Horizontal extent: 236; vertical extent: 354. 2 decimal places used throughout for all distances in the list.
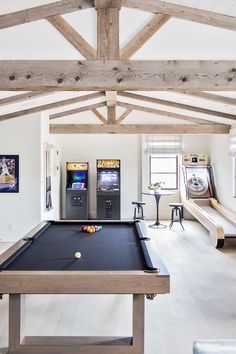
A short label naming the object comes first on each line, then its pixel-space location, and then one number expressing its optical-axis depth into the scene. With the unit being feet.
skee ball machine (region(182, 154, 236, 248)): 26.19
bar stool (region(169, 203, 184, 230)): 28.38
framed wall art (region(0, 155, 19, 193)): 22.88
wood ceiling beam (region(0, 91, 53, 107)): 18.09
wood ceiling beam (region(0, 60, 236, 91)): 11.48
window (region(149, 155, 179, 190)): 33.53
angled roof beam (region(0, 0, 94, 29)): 10.99
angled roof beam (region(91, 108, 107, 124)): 26.62
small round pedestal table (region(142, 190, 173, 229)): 28.81
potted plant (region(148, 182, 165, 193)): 29.71
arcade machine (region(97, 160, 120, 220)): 30.94
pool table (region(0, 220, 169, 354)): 8.14
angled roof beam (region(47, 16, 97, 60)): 11.45
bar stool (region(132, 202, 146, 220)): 31.65
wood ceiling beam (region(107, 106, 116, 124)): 26.84
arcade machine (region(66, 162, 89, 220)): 31.32
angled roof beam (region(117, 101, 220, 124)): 25.58
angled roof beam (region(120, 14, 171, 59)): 11.58
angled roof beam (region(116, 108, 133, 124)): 26.53
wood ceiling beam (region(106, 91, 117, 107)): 20.20
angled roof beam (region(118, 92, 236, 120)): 22.05
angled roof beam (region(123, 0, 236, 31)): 10.88
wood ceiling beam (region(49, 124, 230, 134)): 27.04
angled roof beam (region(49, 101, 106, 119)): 25.70
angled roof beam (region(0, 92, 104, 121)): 22.18
